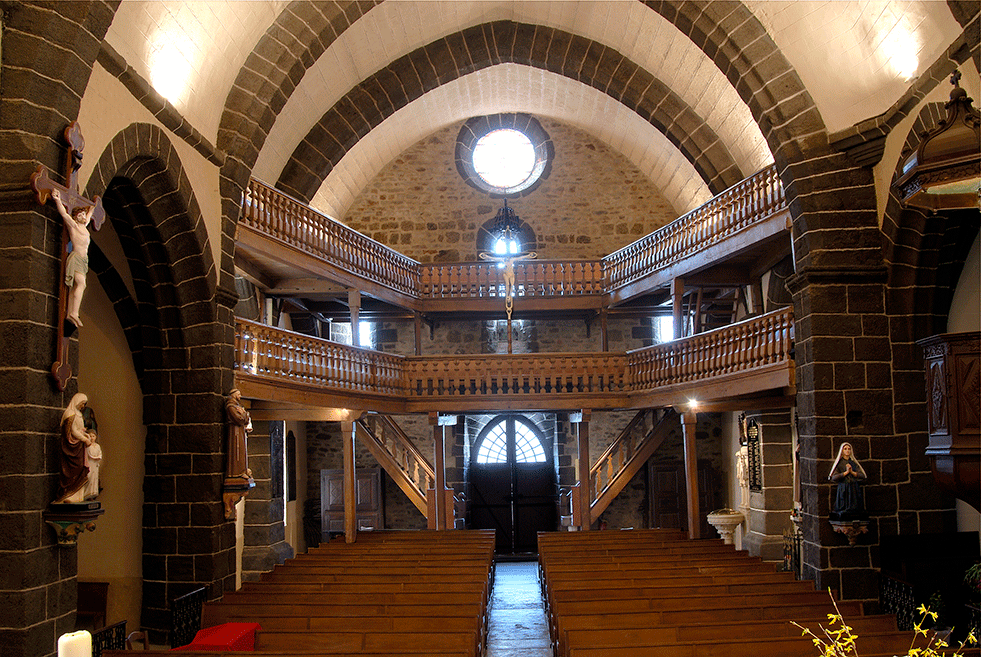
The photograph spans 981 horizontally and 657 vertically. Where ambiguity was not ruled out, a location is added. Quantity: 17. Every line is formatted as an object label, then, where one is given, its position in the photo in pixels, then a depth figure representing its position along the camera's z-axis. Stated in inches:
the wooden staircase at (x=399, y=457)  643.5
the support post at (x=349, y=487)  543.8
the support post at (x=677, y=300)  581.6
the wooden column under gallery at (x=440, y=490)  613.0
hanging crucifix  744.2
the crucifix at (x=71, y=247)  258.1
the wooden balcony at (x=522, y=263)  488.4
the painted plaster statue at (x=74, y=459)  255.9
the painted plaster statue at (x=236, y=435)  402.3
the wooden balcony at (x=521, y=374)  450.9
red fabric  277.7
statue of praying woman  372.5
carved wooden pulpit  229.8
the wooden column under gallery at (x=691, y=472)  545.3
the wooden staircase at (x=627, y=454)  638.5
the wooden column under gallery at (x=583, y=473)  609.5
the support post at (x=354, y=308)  588.7
